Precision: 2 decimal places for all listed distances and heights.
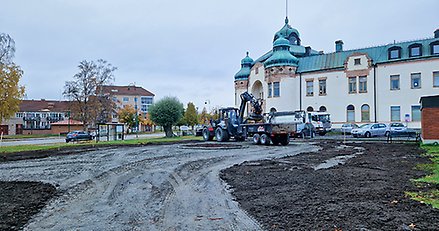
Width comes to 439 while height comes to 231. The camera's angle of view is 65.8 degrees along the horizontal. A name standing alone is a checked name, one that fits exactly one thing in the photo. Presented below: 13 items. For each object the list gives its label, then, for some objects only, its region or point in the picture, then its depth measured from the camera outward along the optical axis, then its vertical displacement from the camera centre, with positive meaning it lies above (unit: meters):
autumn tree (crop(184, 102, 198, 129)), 66.94 +1.03
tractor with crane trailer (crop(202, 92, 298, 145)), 24.88 -0.46
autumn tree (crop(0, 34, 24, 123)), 41.84 +4.70
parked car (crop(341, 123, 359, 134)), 42.26 -0.79
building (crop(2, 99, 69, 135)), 85.50 +2.24
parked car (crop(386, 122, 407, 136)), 35.01 -0.67
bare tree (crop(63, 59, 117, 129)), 50.59 +3.90
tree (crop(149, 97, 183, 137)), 43.09 +1.15
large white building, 41.09 +5.58
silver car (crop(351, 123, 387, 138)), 35.94 -0.99
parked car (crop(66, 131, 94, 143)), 37.21 -1.73
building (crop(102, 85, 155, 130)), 105.56 +7.53
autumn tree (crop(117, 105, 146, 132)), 70.82 +1.07
